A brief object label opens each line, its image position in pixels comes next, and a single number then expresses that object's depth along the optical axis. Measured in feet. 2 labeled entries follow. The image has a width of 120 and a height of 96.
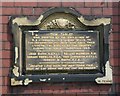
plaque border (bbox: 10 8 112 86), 16.12
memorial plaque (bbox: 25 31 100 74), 16.17
